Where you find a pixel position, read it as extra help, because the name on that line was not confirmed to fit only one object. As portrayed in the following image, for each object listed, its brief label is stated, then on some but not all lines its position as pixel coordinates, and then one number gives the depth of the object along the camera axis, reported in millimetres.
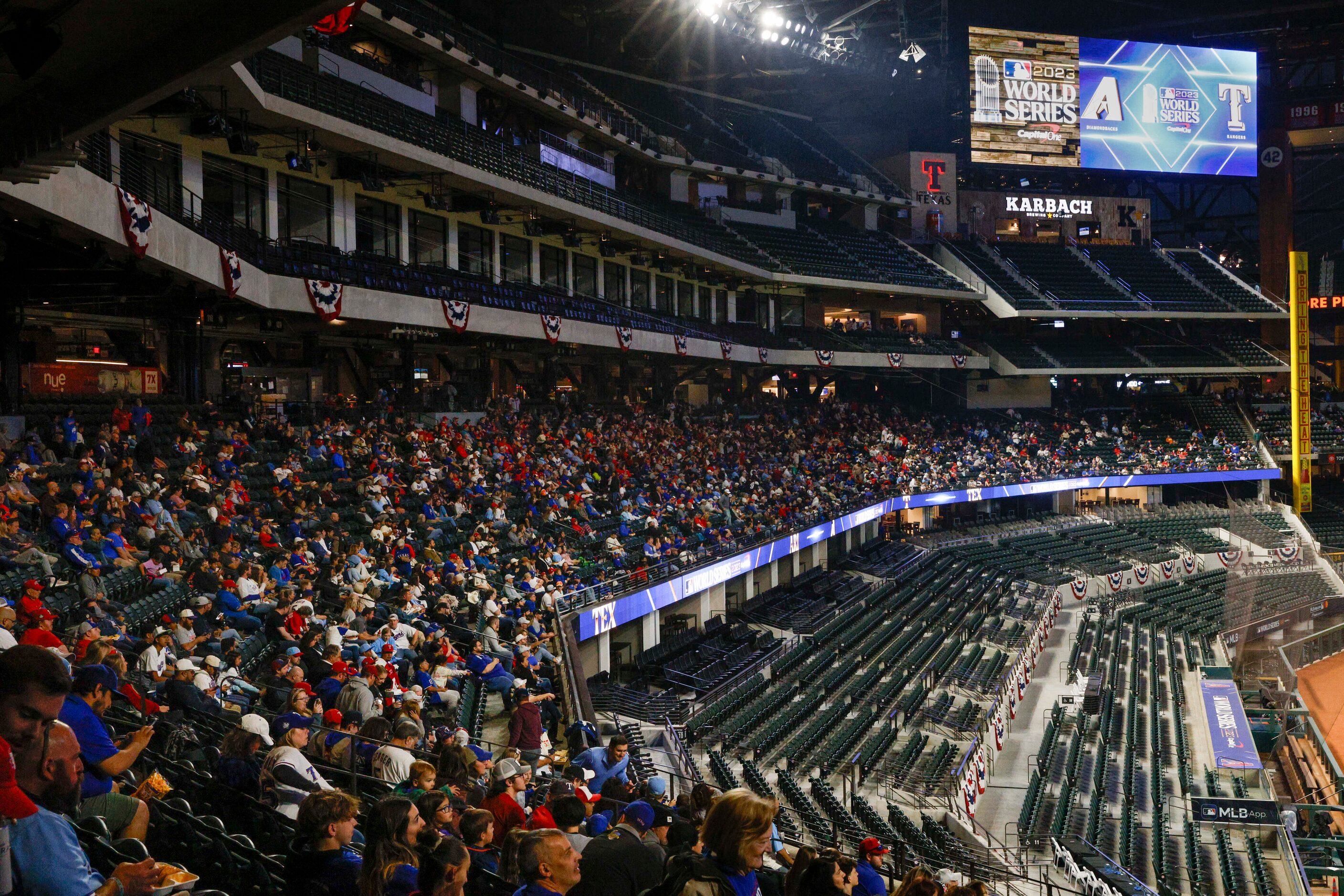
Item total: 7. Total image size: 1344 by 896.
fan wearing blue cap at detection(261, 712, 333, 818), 5777
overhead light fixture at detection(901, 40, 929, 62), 43625
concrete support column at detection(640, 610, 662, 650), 21094
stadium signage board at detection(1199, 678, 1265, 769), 19750
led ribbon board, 17828
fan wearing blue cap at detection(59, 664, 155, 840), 4152
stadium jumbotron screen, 45469
